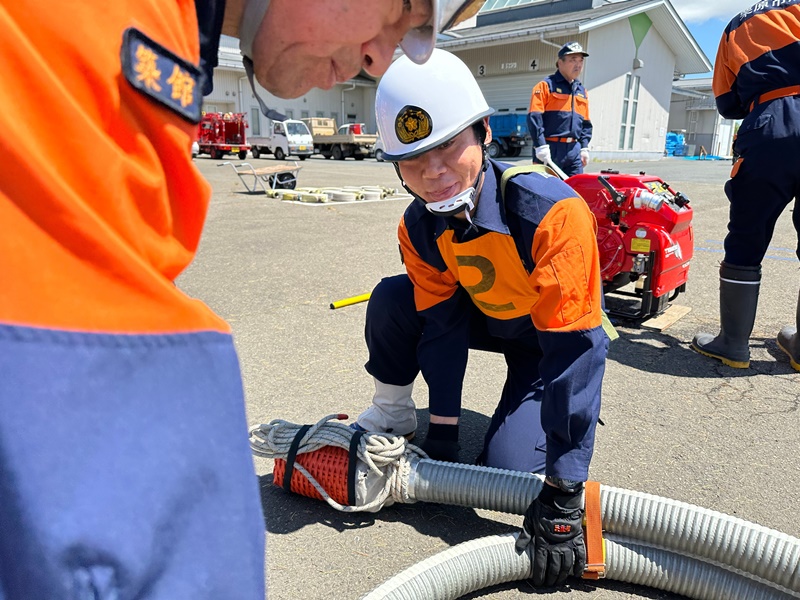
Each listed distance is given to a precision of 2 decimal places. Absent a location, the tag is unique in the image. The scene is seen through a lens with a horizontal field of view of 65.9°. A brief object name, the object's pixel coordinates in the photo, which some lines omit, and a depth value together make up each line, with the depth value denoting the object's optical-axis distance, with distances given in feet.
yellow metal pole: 15.53
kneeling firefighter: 6.26
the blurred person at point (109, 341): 1.54
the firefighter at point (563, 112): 25.49
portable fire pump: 13.56
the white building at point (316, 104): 104.42
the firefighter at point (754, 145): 10.74
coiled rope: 7.29
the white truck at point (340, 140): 90.12
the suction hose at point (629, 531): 5.94
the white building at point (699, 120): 132.16
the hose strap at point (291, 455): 7.55
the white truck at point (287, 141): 83.25
